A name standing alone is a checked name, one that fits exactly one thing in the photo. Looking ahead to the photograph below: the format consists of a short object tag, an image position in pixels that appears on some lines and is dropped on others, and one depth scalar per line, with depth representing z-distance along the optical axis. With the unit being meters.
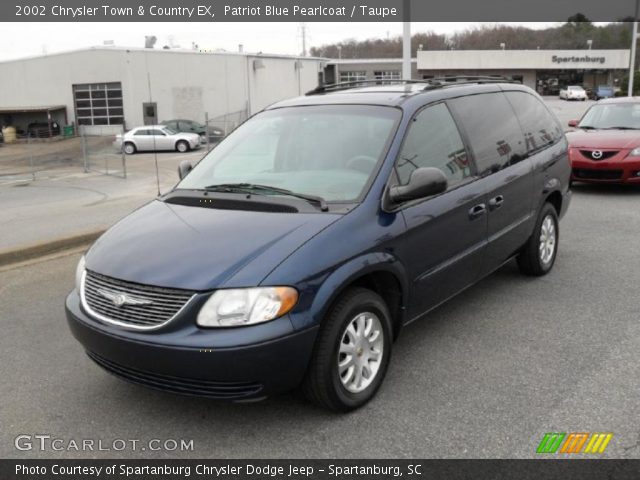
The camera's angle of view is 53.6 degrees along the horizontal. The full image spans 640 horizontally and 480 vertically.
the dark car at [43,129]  42.06
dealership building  80.19
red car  10.30
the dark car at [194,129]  33.89
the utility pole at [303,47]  95.11
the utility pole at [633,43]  29.92
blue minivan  3.11
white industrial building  40.75
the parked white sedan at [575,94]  64.88
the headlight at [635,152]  10.27
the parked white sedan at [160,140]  32.06
